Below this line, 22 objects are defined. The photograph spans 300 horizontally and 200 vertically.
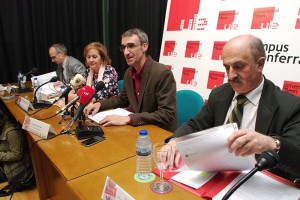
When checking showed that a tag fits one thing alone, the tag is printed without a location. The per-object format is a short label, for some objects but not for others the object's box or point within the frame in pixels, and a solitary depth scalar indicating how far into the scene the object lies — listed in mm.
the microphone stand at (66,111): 1971
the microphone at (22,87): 3191
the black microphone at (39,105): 2375
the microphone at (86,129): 1597
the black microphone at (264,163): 654
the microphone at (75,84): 1936
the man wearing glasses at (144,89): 1842
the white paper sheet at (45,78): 2961
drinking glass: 1013
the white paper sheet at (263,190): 874
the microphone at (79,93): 1647
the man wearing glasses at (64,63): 3549
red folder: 947
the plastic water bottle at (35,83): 2841
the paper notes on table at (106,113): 1922
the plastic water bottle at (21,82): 3213
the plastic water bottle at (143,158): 1132
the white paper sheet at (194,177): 1014
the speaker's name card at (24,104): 2289
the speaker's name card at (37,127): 1620
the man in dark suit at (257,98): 1112
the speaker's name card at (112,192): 889
